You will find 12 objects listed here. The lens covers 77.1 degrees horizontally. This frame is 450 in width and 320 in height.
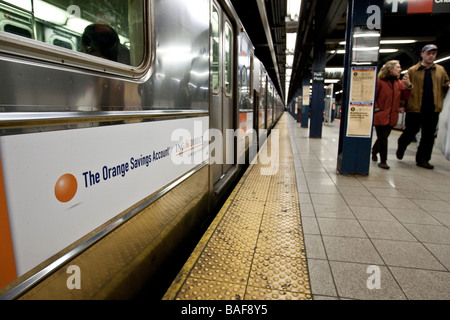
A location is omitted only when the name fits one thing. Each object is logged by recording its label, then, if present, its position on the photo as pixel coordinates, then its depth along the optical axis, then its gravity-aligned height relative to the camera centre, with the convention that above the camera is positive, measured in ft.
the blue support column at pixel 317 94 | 33.71 +2.25
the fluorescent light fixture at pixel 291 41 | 33.81 +9.37
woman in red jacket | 15.46 +0.83
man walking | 16.20 +0.76
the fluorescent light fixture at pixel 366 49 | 14.00 +3.15
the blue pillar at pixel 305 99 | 54.44 +2.77
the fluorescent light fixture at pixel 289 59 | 47.35 +9.48
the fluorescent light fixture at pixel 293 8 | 23.08 +8.94
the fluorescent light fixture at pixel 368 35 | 13.92 +3.82
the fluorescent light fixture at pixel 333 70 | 71.40 +10.76
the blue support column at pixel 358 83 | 13.87 +1.45
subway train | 2.94 -0.43
